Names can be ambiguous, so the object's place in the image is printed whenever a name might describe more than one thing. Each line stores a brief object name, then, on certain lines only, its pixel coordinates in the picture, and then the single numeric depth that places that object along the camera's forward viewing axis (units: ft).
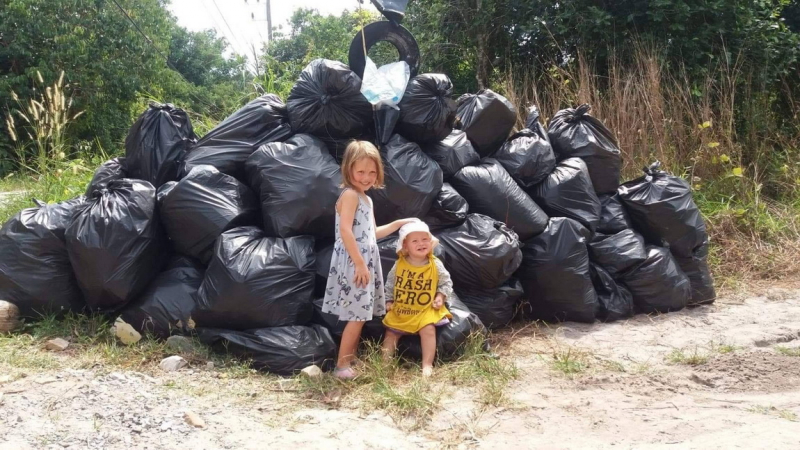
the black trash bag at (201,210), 11.08
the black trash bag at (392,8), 12.88
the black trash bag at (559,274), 12.46
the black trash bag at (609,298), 13.00
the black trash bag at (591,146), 14.01
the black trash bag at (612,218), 13.60
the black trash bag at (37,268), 11.30
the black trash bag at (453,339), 10.59
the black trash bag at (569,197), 13.17
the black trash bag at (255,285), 10.35
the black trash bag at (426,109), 12.12
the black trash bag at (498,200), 12.47
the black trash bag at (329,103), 11.90
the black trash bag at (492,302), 12.03
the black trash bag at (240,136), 12.03
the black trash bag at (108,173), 12.37
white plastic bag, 11.85
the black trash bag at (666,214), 13.60
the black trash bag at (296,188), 11.05
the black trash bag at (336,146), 12.11
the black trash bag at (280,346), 10.16
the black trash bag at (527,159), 13.23
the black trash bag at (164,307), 11.05
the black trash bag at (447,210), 11.93
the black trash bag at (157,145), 12.53
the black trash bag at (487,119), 13.44
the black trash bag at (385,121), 11.81
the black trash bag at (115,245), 10.80
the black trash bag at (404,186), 11.51
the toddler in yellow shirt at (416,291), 10.41
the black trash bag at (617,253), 13.16
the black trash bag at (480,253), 11.65
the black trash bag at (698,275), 14.05
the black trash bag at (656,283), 13.25
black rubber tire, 12.85
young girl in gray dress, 9.91
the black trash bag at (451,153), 12.53
